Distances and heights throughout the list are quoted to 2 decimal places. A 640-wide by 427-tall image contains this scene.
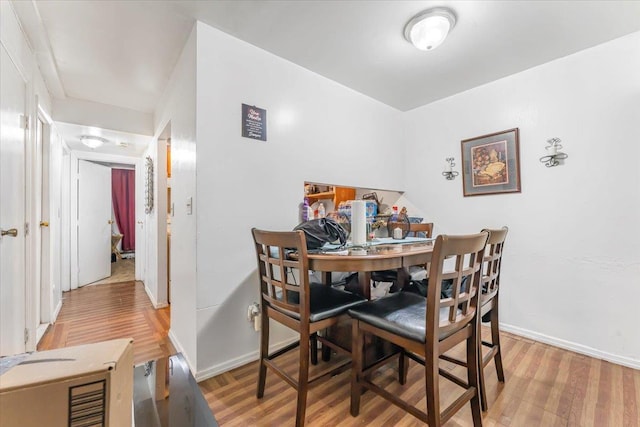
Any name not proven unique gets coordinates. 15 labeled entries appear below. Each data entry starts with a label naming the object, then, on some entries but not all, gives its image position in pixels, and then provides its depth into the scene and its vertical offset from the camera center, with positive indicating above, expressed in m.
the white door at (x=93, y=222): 4.03 -0.02
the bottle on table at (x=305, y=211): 2.22 +0.05
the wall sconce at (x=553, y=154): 2.16 +0.49
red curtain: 6.36 +0.40
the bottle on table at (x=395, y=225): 2.19 -0.08
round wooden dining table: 1.17 -0.19
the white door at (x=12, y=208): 1.44 +0.08
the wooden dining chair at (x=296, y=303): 1.23 -0.47
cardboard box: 0.45 -0.31
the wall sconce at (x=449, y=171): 2.82 +0.48
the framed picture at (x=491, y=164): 2.40 +0.49
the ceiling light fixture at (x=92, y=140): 3.16 +0.98
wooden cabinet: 3.07 +0.27
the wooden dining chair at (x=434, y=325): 1.05 -0.48
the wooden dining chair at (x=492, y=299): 1.38 -0.47
